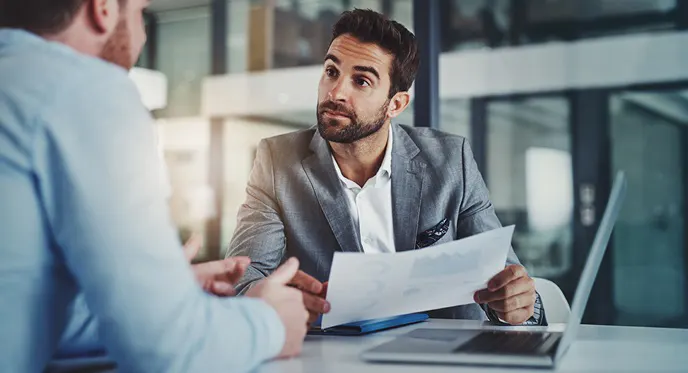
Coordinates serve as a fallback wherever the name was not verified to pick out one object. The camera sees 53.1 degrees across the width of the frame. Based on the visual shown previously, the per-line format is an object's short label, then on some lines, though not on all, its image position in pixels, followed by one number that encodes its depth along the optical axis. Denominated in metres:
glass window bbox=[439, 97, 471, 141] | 5.17
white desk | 0.98
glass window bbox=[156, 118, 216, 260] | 6.80
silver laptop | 0.99
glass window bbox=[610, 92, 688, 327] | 4.52
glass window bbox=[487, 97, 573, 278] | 4.89
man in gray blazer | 2.04
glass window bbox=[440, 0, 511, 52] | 5.30
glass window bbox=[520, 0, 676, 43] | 4.66
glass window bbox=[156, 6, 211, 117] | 7.17
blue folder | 1.36
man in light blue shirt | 0.81
